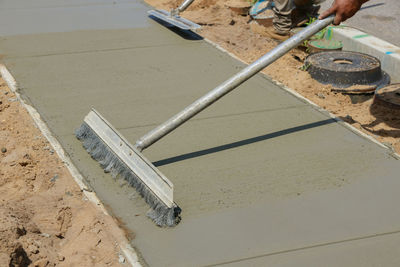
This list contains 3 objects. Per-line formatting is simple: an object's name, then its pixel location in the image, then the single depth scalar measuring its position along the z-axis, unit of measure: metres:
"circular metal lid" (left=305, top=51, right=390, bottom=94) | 5.82
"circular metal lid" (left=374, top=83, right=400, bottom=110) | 5.37
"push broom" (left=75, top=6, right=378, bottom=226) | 3.58
